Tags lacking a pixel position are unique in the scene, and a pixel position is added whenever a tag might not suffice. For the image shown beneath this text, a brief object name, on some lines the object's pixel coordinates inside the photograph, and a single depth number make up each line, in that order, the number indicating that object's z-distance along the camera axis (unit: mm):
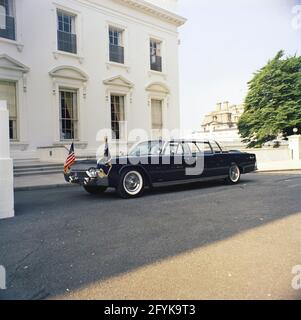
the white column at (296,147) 23734
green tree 28609
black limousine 7242
